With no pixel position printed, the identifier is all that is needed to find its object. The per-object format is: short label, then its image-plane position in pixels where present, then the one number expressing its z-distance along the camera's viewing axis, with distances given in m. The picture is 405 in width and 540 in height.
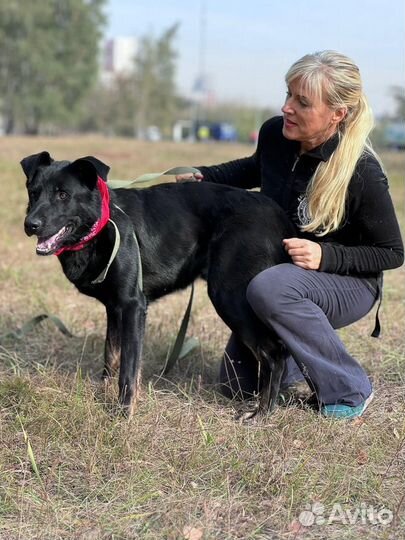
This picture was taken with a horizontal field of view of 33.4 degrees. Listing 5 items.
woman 3.37
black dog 3.42
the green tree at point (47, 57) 48.25
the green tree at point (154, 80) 64.25
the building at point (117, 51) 122.06
